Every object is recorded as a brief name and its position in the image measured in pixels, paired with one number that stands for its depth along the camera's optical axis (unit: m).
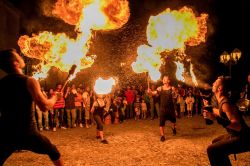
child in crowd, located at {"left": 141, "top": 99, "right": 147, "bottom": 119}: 10.08
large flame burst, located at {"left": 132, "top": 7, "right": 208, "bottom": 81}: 8.28
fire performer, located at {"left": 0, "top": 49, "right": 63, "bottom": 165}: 2.68
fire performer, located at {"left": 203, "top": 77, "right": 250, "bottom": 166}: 2.85
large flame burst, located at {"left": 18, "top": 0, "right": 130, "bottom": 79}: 7.75
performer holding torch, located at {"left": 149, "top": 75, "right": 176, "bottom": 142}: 6.24
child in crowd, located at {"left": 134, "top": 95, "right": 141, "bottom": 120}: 10.02
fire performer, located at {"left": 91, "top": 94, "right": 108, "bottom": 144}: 6.22
